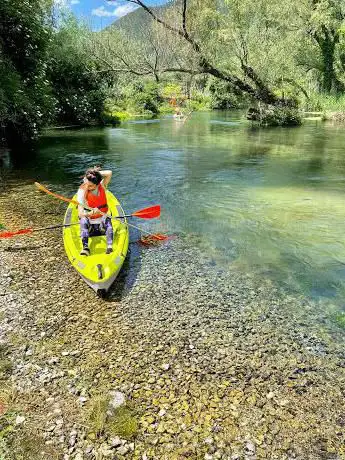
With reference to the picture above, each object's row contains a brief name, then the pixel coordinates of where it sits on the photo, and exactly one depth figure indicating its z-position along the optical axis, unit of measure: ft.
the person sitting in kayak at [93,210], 22.93
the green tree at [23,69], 49.52
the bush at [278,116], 97.19
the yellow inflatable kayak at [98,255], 20.38
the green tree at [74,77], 93.35
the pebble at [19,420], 12.78
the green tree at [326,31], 92.07
